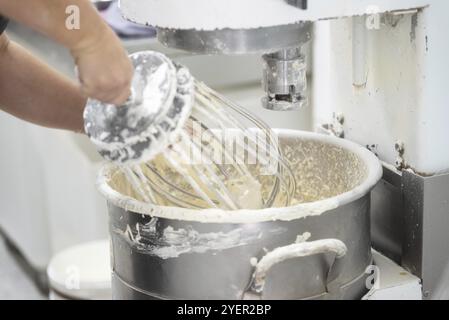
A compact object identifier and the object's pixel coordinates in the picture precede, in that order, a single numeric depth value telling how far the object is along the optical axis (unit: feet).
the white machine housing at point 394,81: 2.68
